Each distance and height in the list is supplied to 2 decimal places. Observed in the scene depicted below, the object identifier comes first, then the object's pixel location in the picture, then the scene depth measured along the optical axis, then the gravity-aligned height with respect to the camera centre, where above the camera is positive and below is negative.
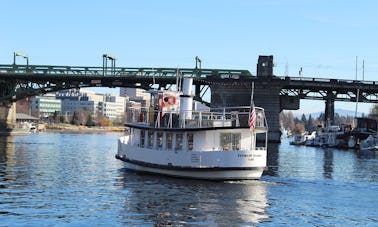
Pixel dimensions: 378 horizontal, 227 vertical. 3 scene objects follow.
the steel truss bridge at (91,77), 121.38 +8.91
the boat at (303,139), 150.51 -2.92
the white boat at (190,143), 41.00 -1.38
